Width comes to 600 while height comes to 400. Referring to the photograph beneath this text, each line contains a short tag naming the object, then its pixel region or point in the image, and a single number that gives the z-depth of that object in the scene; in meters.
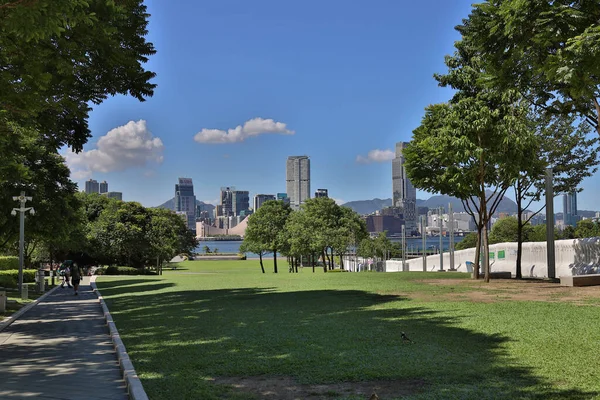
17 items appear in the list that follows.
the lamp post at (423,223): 63.72
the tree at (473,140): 22.69
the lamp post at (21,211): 25.17
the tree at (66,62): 7.06
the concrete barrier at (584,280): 21.19
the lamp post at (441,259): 49.54
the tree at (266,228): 72.69
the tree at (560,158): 29.11
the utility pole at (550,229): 27.28
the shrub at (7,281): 36.66
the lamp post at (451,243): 47.44
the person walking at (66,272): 36.84
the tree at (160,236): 69.69
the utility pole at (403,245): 55.27
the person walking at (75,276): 29.62
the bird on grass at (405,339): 10.28
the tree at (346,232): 65.50
